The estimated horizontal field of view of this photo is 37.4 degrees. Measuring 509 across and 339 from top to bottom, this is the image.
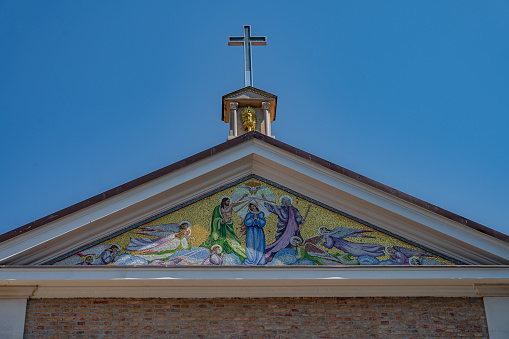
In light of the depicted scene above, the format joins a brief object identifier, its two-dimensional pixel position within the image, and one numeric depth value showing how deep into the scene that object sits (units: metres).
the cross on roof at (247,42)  14.36
